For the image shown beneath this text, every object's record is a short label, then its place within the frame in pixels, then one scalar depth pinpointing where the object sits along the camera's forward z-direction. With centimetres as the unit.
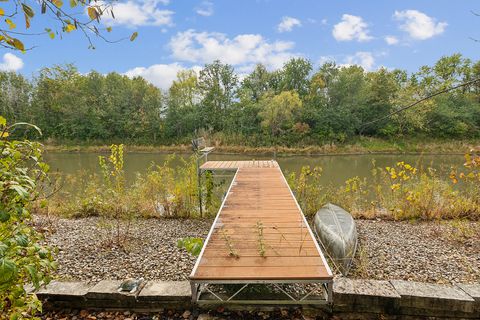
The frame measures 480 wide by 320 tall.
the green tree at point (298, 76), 2433
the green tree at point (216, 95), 2364
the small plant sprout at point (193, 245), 220
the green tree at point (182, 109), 2330
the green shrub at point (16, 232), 127
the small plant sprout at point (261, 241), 216
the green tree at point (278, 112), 2045
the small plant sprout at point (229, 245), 215
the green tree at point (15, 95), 2352
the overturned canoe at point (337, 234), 309
